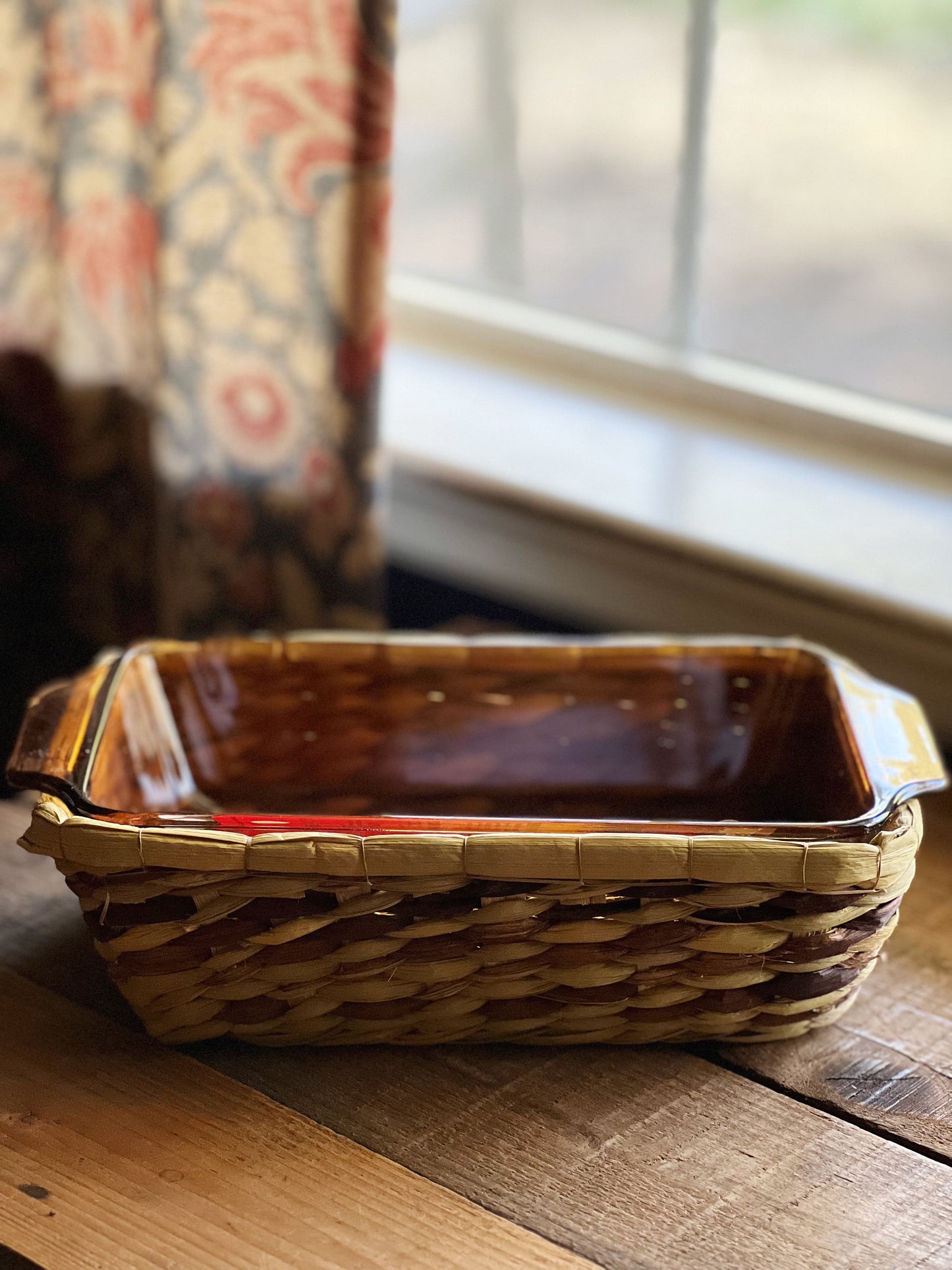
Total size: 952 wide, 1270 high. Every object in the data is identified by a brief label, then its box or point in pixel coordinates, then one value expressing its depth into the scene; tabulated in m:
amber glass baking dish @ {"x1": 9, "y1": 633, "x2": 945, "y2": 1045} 0.58
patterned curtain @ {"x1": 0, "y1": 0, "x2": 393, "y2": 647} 1.03
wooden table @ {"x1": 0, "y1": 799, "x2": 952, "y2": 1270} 0.55
